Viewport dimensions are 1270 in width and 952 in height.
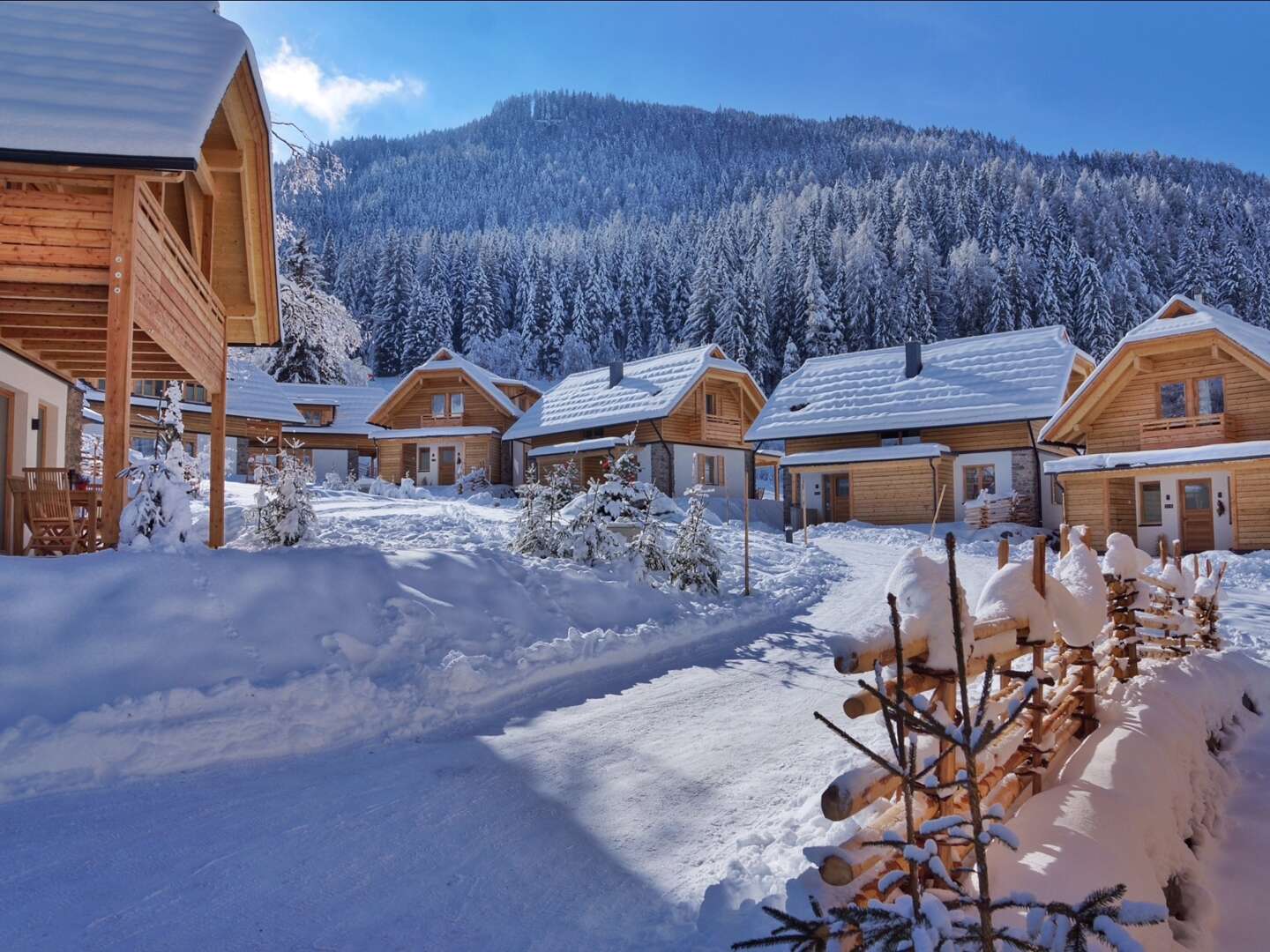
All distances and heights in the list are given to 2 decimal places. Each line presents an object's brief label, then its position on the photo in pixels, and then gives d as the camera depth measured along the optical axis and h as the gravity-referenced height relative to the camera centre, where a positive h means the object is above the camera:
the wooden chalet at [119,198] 7.30 +3.22
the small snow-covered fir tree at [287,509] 11.56 -0.13
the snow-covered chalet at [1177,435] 20.14 +1.57
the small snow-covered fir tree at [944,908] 1.97 -1.10
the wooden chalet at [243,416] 34.84 +3.92
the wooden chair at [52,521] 9.23 -0.20
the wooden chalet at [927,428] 26.78 +2.43
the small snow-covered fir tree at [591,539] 12.23 -0.68
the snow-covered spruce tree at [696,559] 12.41 -1.02
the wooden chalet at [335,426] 43.47 +4.17
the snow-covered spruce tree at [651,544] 12.58 -0.77
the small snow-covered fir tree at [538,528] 12.48 -0.49
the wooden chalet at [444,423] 37.62 +3.74
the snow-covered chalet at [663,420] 31.19 +3.22
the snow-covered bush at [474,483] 33.87 +0.71
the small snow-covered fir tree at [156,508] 7.62 -0.05
